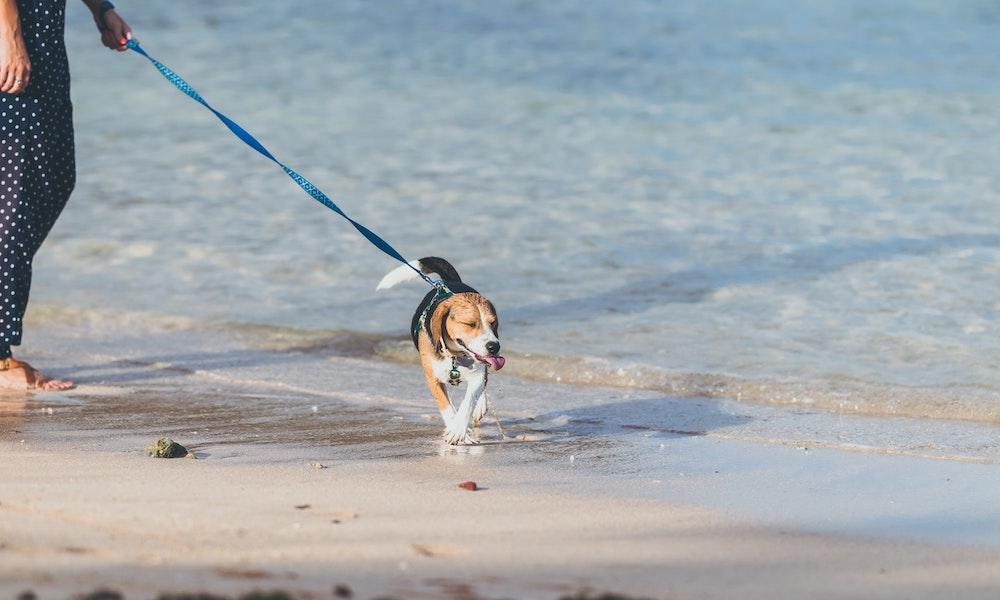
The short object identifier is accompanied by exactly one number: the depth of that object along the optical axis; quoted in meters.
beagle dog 9.77
